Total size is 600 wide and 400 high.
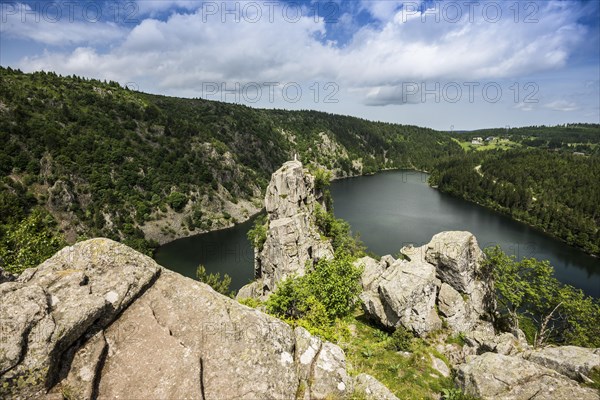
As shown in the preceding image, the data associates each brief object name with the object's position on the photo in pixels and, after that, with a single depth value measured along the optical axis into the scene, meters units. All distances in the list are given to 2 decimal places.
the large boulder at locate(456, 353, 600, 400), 12.94
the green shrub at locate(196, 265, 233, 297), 60.55
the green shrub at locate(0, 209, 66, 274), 23.60
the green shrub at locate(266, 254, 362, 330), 23.16
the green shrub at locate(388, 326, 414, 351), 23.00
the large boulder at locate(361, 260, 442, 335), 25.12
